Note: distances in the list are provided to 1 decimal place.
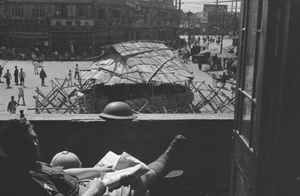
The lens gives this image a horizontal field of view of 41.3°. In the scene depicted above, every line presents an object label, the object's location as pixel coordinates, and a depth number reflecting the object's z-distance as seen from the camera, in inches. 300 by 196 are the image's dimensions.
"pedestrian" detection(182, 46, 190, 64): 1709.4
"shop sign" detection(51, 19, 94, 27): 1852.9
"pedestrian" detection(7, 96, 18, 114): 676.3
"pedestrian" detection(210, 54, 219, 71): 1559.1
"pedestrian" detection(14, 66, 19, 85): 1051.9
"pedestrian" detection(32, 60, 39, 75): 1254.7
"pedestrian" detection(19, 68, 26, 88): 1006.3
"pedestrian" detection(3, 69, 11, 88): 1003.9
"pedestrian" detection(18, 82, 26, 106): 794.2
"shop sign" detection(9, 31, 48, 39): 1832.6
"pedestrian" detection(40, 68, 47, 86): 1046.6
